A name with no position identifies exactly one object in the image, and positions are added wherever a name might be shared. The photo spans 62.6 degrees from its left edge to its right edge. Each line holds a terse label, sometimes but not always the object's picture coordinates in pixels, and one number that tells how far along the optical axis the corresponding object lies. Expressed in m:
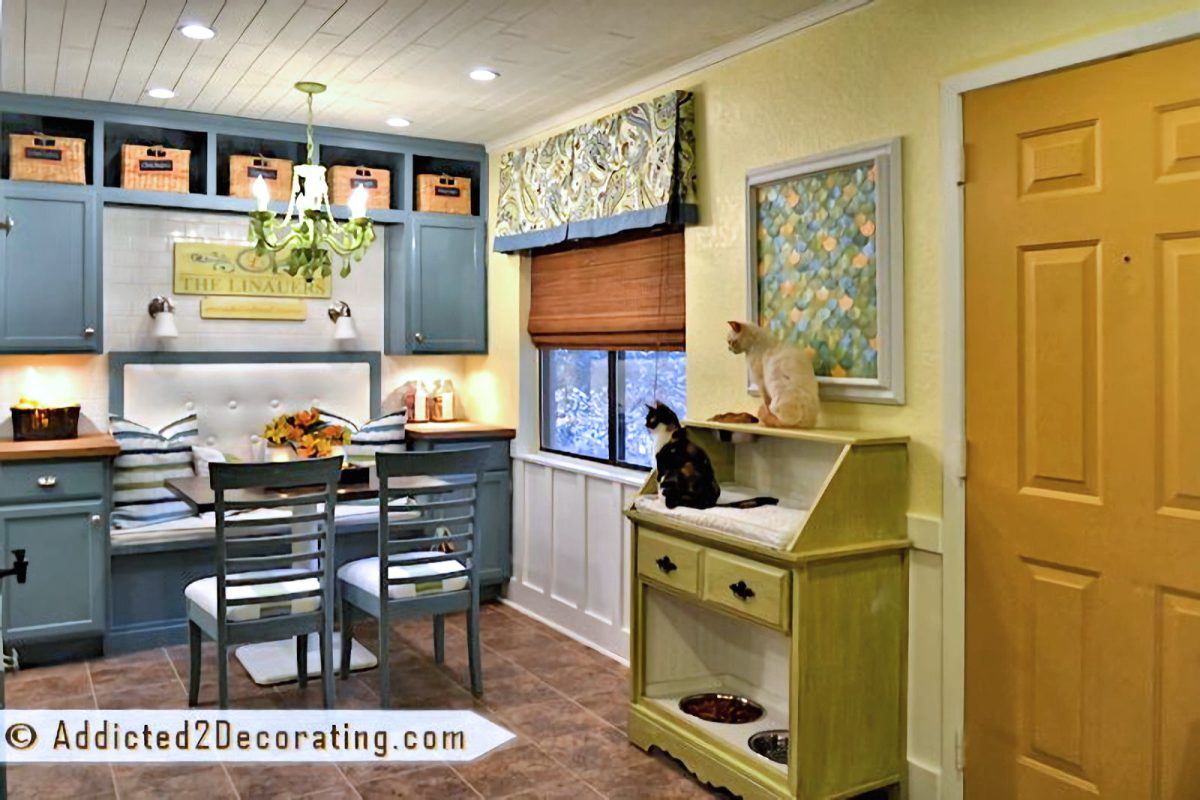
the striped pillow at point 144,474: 4.58
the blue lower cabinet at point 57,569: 4.18
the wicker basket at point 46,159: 4.42
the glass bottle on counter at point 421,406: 5.58
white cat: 3.14
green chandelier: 4.07
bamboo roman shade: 4.11
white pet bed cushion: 2.86
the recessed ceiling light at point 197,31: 3.45
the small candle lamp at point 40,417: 4.49
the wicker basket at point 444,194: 5.39
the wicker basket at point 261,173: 4.96
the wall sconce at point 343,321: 5.40
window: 4.31
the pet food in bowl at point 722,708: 3.37
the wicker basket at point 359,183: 5.16
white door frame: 2.80
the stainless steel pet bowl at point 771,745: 3.08
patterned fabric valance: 3.83
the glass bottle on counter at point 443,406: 5.67
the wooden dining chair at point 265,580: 3.49
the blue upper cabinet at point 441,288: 5.36
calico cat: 3.22
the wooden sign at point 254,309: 5.11
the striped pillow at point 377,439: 5.13
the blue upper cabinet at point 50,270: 4.40
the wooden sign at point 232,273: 5.04
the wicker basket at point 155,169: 4.69
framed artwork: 3.00
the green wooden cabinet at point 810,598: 2.79
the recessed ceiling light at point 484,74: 4.00
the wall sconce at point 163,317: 4.89
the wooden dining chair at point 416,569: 3.74
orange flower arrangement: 4.39
